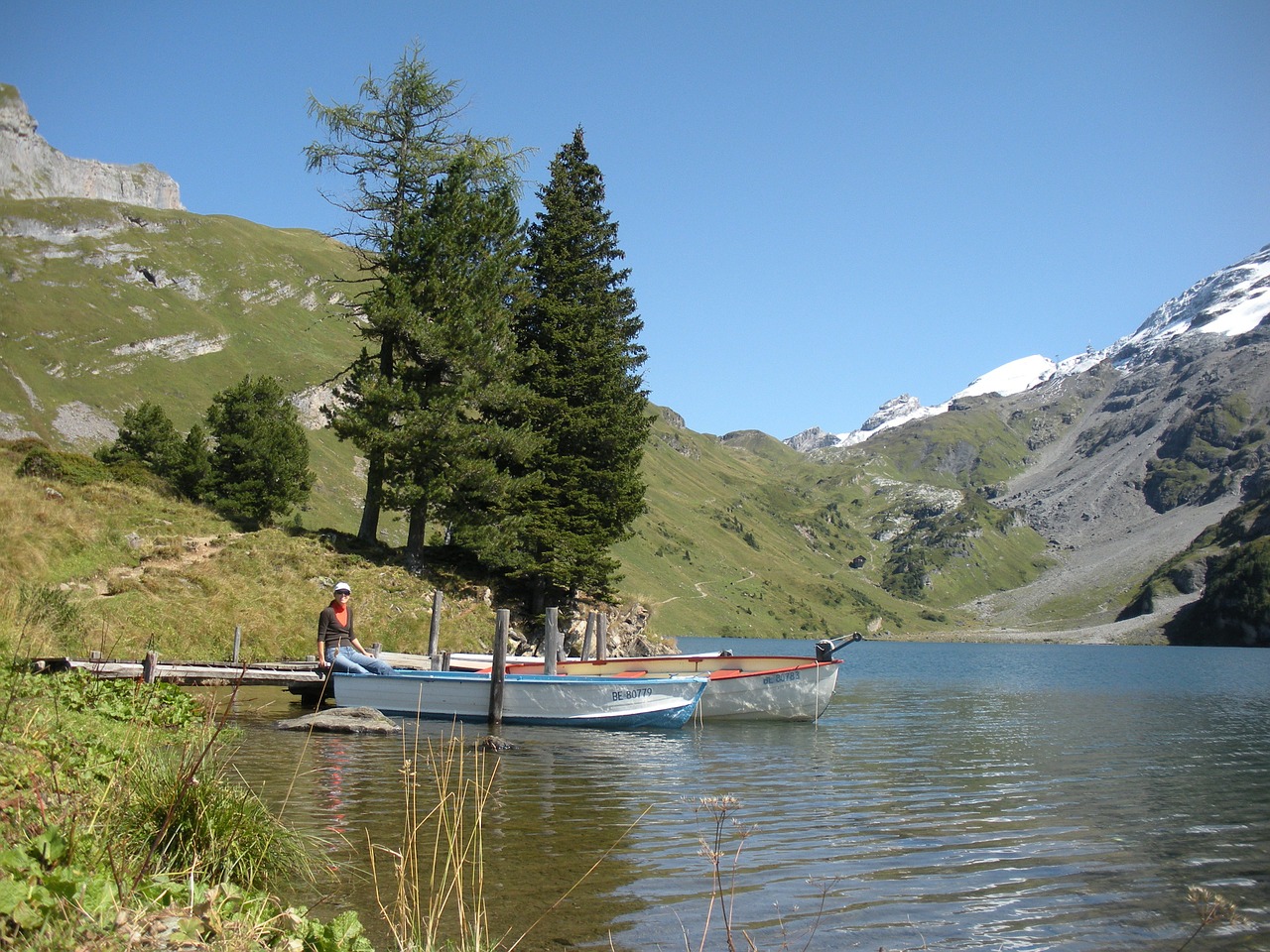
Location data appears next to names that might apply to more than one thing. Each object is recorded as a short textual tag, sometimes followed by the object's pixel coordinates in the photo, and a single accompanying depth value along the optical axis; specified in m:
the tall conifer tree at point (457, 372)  36.12
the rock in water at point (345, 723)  20.39
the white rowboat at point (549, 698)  24.31
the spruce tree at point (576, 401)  39.66
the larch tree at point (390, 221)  35.78
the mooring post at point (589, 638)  36.69
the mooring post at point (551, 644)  27.59
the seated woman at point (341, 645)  21.81
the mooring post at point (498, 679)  23.71
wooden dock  19.64
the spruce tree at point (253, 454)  69.62
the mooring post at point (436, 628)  29.61
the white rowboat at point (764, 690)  27.97
